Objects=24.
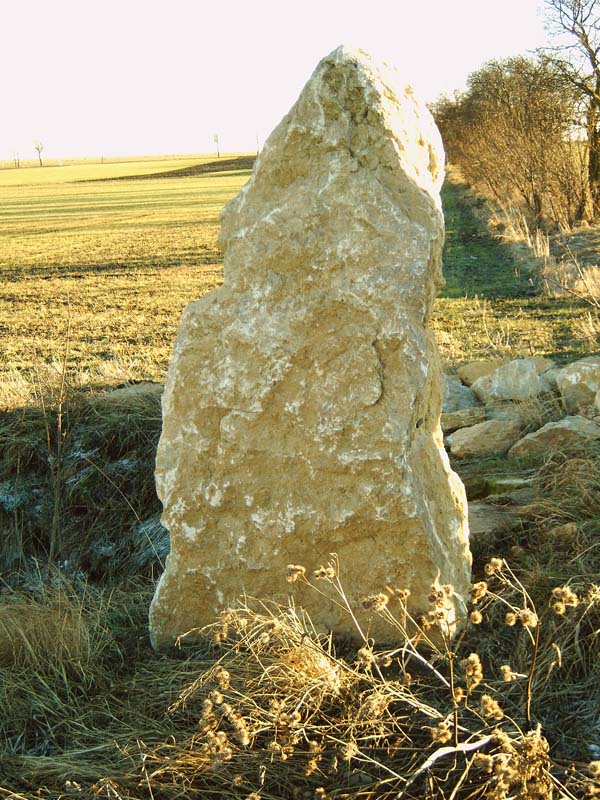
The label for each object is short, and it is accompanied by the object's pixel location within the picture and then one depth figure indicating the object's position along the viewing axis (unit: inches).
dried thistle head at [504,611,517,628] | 84.4
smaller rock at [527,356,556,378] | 237.0
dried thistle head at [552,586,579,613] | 79.4
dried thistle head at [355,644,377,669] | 89.3
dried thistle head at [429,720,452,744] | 80.3
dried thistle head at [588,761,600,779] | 76.0
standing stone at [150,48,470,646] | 113.3
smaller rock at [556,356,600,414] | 193.3
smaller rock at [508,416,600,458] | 168.2
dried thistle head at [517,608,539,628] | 80.1
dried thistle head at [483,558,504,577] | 90.7
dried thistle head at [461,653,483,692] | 82.3
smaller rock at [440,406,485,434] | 210.5
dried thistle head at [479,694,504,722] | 80.4
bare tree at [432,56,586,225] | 617.3
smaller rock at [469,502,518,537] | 139.9
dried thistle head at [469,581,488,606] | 84.6
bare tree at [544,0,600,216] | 610.2
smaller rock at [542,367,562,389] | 217.8
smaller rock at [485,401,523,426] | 201.8
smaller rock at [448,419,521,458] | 186.1
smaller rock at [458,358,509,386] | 249.4
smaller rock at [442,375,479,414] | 227.3
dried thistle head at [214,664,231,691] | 93.5
